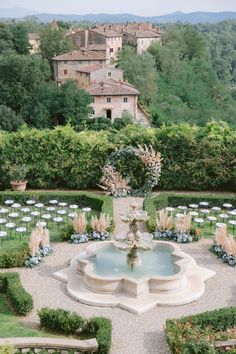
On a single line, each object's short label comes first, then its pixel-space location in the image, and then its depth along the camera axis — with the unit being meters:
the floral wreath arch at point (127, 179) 25.47
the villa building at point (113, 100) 71.25
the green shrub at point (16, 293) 14.88
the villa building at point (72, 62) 87.06
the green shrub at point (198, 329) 11.83
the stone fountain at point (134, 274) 15.80
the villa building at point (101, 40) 105.56
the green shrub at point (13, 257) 17.73
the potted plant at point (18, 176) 26.14
